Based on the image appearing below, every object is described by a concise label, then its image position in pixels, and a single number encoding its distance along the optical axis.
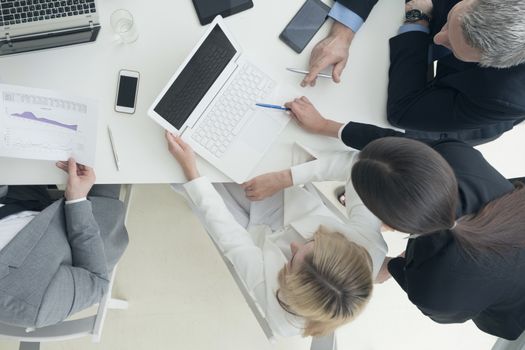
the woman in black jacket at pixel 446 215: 0.91
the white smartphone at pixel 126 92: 1.13
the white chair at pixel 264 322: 1.24
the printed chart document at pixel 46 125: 1.02
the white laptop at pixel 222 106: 1.13
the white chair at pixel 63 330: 1.11
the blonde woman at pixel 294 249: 1.03
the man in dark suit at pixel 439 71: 1.06
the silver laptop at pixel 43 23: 1.05
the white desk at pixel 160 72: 1.12
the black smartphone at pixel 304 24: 1.23
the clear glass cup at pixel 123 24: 1.14
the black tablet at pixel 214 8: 1.18
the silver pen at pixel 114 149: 1.12
